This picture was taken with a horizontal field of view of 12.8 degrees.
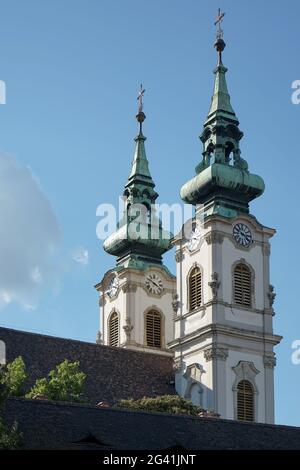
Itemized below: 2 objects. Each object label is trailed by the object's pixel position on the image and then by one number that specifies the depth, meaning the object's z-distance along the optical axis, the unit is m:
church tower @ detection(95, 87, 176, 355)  81.94
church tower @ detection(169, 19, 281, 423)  72.50
